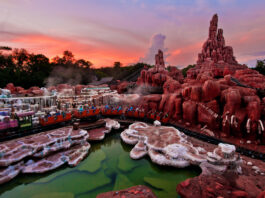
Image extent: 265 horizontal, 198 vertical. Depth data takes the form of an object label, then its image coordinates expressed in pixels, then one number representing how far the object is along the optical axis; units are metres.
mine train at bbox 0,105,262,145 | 11.10
